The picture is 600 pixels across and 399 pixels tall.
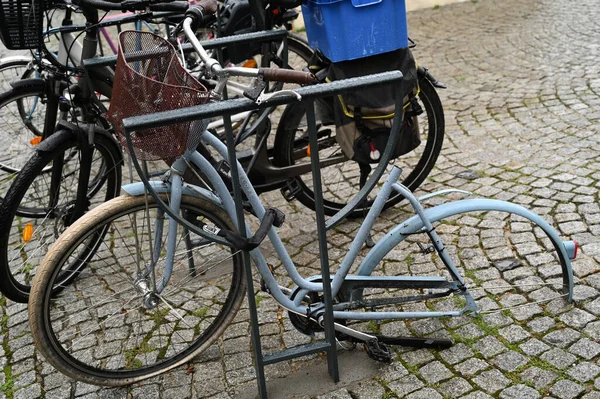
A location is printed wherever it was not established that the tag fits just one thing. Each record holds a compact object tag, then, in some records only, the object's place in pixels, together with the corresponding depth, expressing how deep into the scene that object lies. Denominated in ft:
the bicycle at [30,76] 13.37
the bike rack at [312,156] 7.97
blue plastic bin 11.92
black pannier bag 12.30
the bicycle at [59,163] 12.01
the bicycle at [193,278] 9.17
